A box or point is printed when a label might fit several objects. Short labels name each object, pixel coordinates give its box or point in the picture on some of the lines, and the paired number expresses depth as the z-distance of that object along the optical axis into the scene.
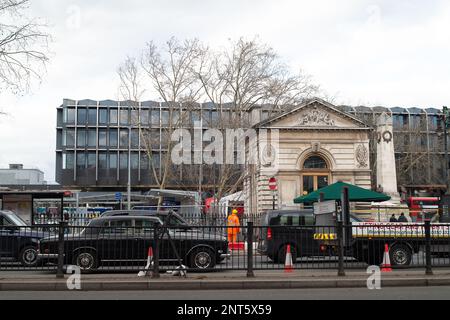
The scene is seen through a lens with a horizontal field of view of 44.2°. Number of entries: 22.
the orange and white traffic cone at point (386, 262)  15.55
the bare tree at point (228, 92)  43.38
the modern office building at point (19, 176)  87.37
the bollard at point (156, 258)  13.62
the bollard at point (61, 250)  13.78
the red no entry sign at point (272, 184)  32.16
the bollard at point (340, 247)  14.16
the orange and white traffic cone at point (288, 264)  14.93
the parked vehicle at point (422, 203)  50.40
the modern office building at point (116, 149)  66.94
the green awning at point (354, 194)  25.77
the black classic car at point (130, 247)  14.62
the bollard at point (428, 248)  14.37
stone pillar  37.84
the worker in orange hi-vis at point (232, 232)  15.49
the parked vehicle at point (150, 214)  18.56
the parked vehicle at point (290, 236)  15.64
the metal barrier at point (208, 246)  14.55
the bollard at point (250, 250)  14.08
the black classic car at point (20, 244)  14.91
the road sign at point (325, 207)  16.47
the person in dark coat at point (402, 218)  29.32
